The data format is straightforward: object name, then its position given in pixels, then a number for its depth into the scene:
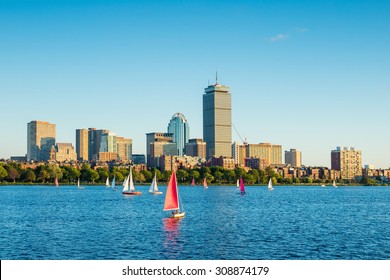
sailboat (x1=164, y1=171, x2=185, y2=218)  82.42
